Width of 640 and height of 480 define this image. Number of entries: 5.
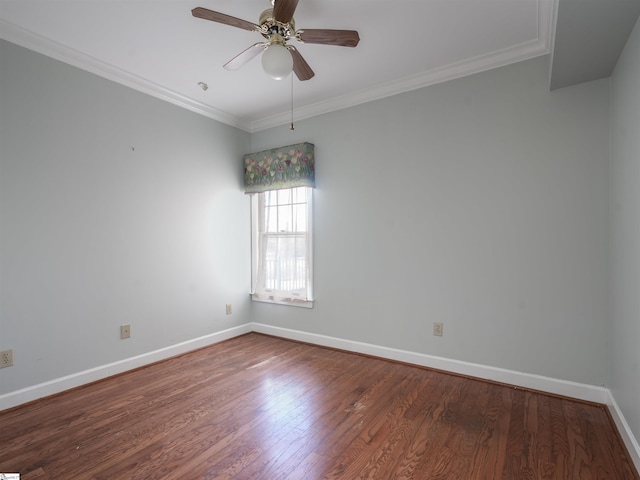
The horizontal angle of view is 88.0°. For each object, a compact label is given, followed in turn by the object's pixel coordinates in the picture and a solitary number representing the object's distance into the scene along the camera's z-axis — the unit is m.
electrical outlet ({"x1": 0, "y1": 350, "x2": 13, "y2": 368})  2.25
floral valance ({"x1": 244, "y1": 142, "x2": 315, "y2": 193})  3.58
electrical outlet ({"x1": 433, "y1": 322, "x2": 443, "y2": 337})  2.89
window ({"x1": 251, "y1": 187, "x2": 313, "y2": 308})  3.73
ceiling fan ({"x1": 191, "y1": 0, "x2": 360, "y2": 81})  1.75
